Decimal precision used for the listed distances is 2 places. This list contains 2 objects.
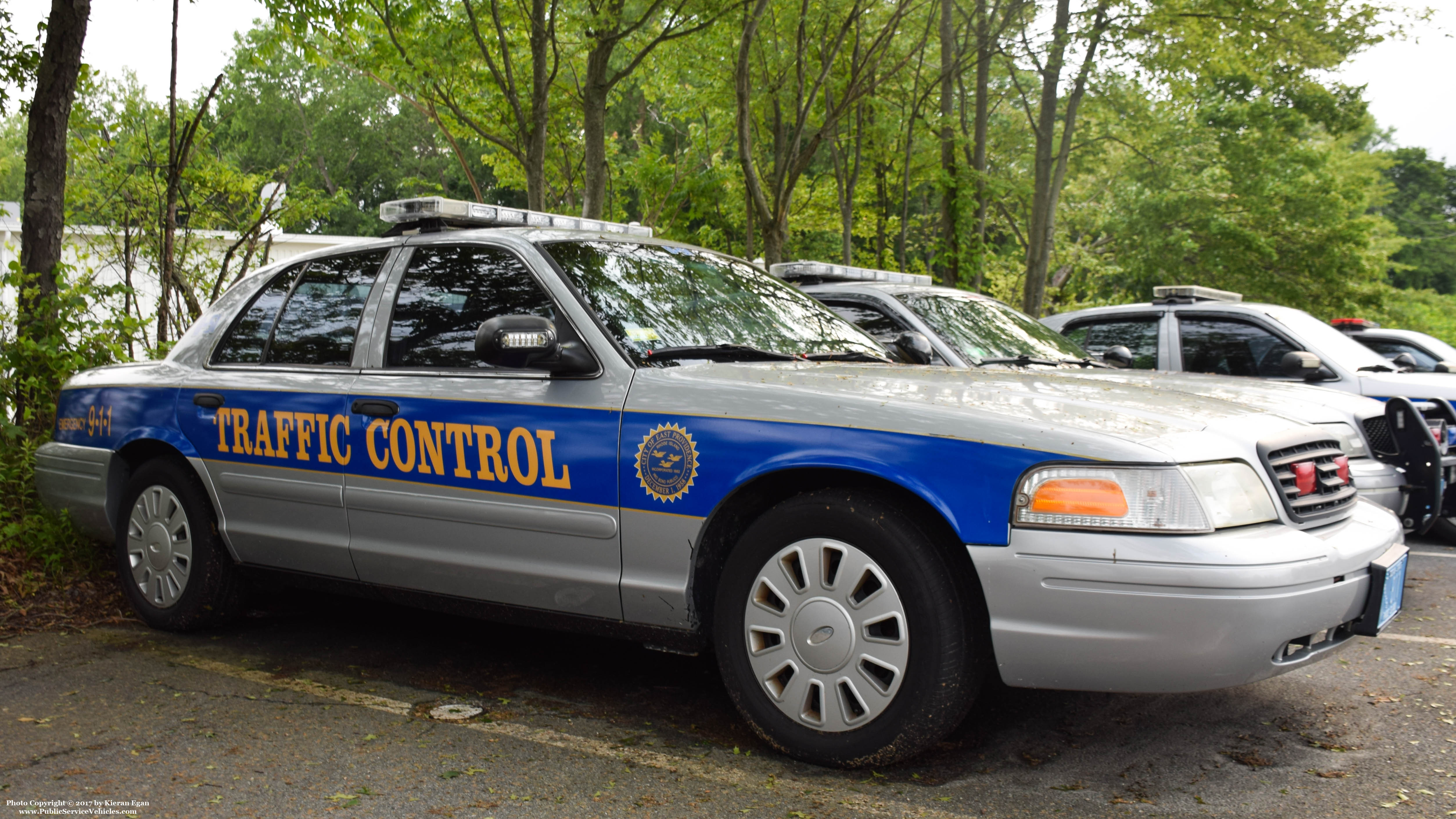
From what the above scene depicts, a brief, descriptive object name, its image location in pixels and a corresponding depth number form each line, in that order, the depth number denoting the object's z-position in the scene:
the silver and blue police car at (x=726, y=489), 2.79
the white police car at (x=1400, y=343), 10.80
